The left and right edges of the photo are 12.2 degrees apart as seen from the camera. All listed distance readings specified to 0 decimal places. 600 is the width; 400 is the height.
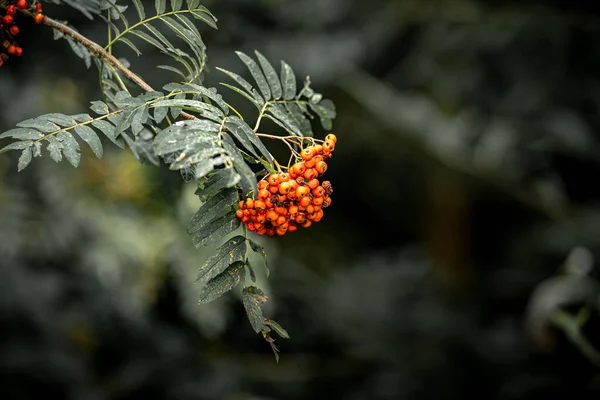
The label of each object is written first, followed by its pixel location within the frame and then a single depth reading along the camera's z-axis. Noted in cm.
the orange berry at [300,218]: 205
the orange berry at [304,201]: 203
